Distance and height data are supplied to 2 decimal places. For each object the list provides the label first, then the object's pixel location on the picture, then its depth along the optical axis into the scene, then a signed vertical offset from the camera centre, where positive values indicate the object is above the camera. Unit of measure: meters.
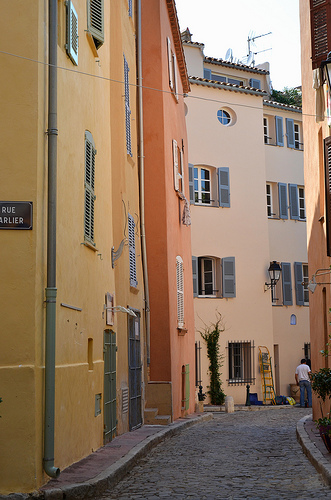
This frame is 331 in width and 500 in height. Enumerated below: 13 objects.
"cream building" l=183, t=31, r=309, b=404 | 27.09 +5.07
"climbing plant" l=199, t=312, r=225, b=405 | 25.55 +0.02
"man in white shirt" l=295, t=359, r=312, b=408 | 24.20 -0.63
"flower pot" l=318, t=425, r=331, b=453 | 9.38 -0.94
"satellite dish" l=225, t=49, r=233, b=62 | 35.59 +14.27
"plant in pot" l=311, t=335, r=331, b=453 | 10.52 -0.32
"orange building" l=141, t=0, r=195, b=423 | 17.20 +3.39
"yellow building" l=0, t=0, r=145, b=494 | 7.56 +1.40
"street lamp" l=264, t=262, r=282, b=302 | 27.73 +3.14
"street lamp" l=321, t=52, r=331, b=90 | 10.19 +3.88
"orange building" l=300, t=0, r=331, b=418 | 13.04 +3.71
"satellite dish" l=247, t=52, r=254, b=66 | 34.78 +13.83
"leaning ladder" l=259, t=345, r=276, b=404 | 27.05 -0.61
